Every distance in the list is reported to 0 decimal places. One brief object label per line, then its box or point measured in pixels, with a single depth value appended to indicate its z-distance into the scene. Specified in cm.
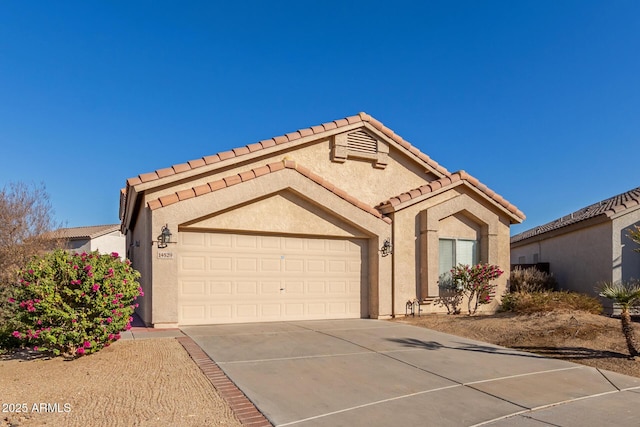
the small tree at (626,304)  831
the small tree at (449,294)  1455
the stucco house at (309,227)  1157
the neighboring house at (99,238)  3594
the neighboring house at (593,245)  1549
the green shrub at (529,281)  1624
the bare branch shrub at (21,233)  1992
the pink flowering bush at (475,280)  1450
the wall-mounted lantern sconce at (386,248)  1359
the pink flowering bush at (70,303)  737
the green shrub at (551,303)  1279
